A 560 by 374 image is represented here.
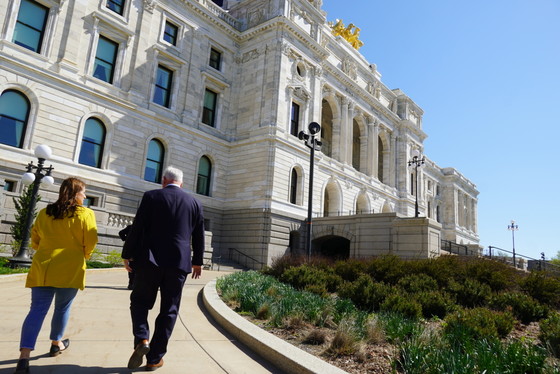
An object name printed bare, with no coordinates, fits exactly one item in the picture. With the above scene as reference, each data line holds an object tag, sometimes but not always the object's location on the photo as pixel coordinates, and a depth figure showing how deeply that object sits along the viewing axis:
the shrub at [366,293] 7.66
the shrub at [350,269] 11.39
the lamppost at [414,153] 47.03
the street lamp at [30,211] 10.73
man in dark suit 3.72
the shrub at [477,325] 4.82
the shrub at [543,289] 9.20
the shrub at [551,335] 4.71
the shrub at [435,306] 7.32
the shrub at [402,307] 6.57
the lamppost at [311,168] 15.48
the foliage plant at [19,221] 12.87
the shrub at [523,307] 7.24
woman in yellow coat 3.71
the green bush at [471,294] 8.54
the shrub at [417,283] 8.94
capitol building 18.42
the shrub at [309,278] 10.26
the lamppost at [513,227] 56.41
